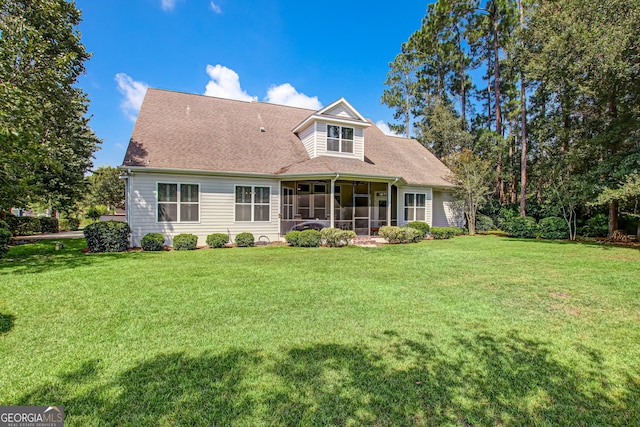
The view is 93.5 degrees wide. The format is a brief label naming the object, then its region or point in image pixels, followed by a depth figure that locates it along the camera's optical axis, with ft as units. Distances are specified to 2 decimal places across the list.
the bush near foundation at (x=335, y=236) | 41.45
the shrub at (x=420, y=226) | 52.39
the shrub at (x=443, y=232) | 53.01
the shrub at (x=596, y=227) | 52.29
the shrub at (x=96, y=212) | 83.09
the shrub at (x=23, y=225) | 58.79
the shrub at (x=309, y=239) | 41.16
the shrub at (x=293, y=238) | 41.80
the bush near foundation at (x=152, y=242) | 37.60
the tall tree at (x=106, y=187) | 114.36
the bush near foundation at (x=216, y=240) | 40.42
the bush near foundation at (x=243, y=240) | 41.96
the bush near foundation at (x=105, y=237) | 36.11
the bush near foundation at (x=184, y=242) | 38.55
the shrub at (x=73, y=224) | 81.56
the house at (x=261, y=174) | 41.29
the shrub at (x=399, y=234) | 45.47
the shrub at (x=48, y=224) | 68.75
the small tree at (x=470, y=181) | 58.54
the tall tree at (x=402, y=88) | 101.76
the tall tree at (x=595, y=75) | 38.99
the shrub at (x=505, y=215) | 63.61
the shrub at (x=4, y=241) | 32.37
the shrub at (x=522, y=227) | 55.62
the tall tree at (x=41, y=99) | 16.81
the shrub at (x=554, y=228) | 52.75
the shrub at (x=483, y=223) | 65.10
